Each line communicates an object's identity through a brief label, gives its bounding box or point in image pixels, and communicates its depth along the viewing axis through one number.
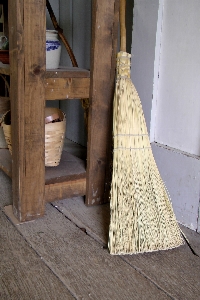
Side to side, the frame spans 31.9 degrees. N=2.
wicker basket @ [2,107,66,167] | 1.48
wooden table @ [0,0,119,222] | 1.22
